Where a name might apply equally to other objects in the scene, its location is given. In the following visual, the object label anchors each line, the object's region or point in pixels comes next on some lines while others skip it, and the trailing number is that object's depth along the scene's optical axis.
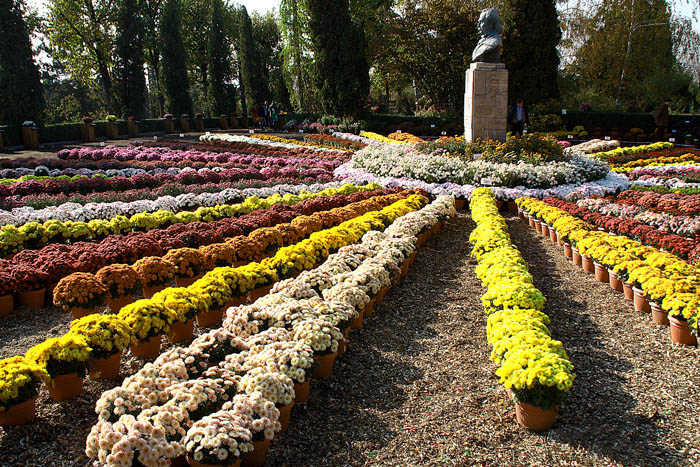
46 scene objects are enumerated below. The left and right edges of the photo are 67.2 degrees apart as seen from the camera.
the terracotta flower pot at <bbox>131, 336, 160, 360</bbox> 4.77
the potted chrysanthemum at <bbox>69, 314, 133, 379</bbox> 4.30
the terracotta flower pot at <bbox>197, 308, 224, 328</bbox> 5.44
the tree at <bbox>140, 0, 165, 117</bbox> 37.62
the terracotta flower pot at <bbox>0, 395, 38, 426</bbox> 3.78
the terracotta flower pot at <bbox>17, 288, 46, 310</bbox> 6.05
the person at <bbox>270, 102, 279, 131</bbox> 31.30
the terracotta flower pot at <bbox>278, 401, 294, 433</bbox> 3.79
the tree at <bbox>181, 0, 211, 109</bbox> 43.69
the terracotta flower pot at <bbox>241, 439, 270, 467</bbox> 3.42
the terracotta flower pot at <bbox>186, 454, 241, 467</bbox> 3.11
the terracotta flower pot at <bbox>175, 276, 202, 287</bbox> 6.43
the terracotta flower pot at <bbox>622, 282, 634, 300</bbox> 6.20
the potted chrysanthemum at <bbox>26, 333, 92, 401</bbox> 4.05
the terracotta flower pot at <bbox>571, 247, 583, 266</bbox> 7.64
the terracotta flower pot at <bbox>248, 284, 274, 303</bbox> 6.00
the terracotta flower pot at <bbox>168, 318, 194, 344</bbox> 5.10
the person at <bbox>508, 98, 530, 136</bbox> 17.33
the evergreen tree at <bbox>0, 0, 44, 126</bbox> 22.50
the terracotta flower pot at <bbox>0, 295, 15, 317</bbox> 5.87
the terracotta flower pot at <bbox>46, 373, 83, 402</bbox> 4.13
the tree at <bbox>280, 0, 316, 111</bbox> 31.45
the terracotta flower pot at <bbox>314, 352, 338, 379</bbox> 4.54
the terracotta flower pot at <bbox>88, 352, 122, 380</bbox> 4.37
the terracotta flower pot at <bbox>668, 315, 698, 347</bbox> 5.04
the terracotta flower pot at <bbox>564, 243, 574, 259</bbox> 8.02
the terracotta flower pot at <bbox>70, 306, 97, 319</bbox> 5.46
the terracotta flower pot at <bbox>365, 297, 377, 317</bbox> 5.94
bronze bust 13.73
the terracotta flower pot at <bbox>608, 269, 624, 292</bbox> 6.55
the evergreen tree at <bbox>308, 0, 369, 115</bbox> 27.23
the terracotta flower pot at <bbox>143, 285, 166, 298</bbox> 6.07
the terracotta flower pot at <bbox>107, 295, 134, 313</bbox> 5.76
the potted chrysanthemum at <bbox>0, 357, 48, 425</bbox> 3.66
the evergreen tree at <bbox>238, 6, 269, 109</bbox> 39.50
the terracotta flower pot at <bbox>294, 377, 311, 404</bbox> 4.15
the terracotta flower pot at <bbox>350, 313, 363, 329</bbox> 5.53
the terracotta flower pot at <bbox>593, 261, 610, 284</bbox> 6.90
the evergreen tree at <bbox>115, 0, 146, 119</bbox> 32.12
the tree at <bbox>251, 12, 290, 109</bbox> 48.19
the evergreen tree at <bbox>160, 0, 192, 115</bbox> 34.53
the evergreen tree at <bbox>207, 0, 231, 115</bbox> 38.78
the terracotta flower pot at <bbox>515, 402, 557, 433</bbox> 3.82
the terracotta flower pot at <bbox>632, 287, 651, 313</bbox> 5.83
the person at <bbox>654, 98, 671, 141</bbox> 21.34
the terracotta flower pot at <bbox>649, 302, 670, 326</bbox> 5.49
